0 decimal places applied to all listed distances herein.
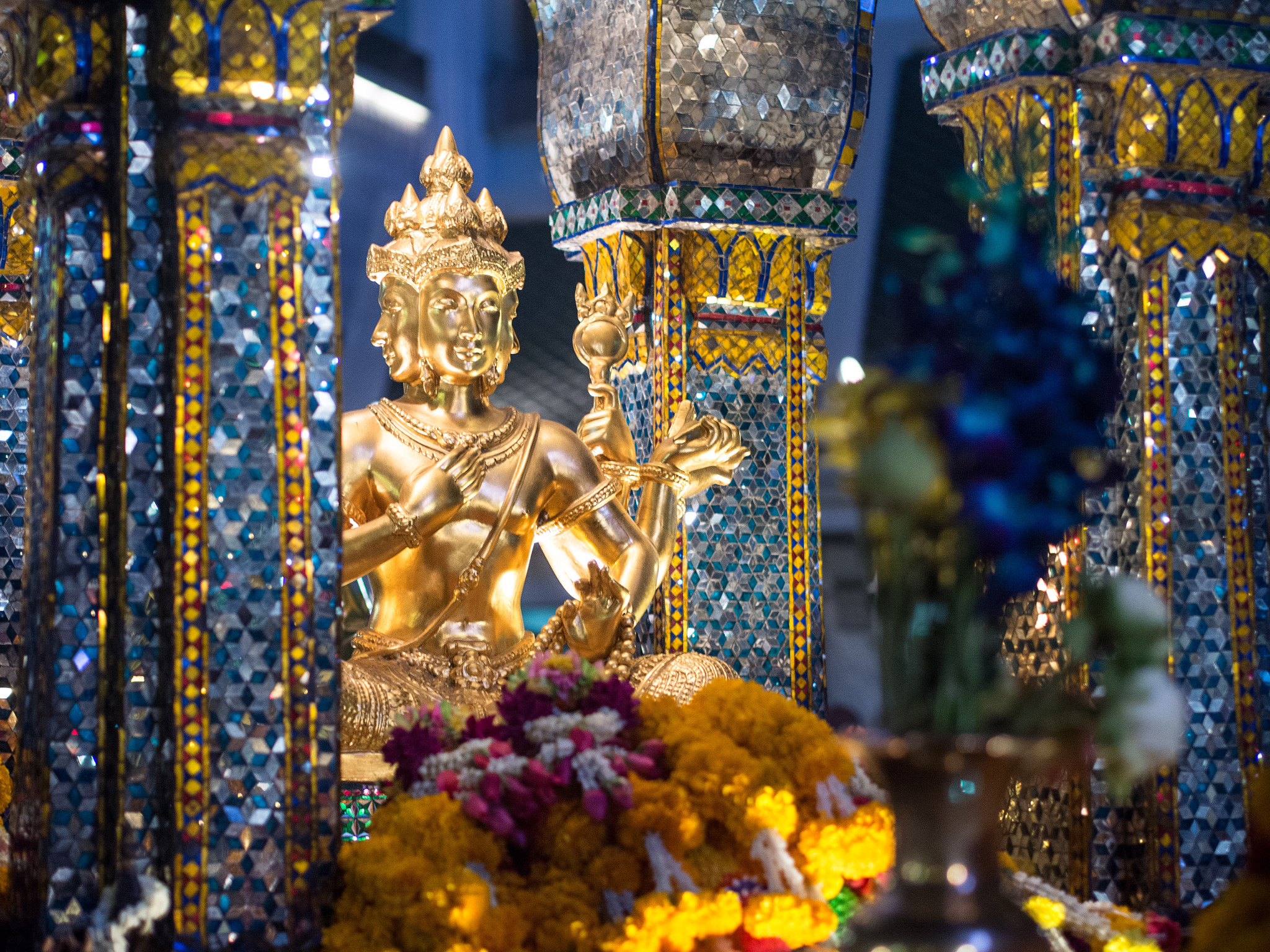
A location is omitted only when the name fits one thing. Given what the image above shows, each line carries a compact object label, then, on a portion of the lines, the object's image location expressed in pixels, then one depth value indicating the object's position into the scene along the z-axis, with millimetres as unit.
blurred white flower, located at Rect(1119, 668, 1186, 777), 4703
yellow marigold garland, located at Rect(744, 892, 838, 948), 6629
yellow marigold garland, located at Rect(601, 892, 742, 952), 6457
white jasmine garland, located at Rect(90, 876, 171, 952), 6578
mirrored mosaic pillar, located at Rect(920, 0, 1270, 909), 8648
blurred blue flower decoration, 4766
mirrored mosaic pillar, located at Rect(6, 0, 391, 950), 6703
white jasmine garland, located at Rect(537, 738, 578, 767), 6863
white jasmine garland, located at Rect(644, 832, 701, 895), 6598
